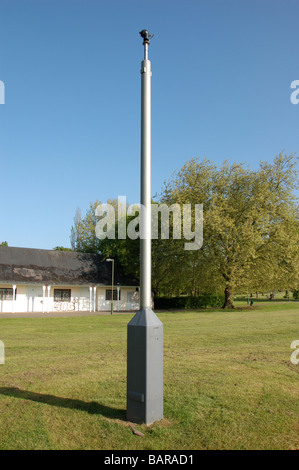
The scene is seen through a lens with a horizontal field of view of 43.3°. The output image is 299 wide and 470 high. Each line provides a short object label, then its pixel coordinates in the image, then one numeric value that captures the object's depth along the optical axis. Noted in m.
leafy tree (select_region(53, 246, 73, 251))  73.46
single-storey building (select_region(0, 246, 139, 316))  36.78
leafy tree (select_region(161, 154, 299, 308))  33.94
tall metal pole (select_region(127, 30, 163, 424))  5.19
